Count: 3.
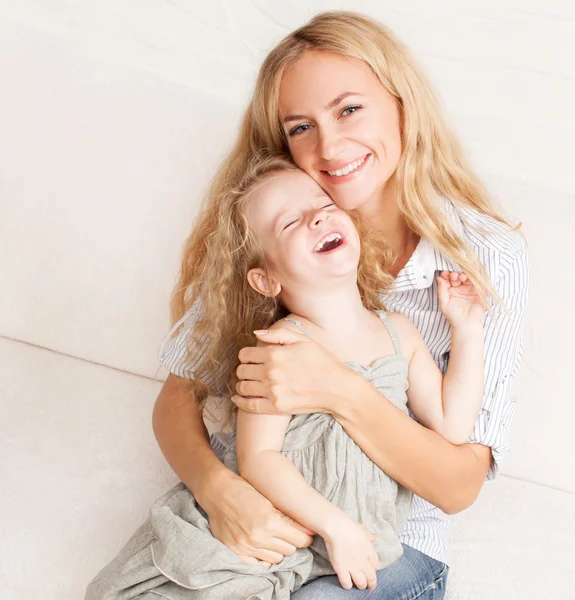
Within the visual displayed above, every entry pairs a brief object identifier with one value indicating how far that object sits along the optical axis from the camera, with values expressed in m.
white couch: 1.96
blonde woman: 1.52
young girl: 1.46
